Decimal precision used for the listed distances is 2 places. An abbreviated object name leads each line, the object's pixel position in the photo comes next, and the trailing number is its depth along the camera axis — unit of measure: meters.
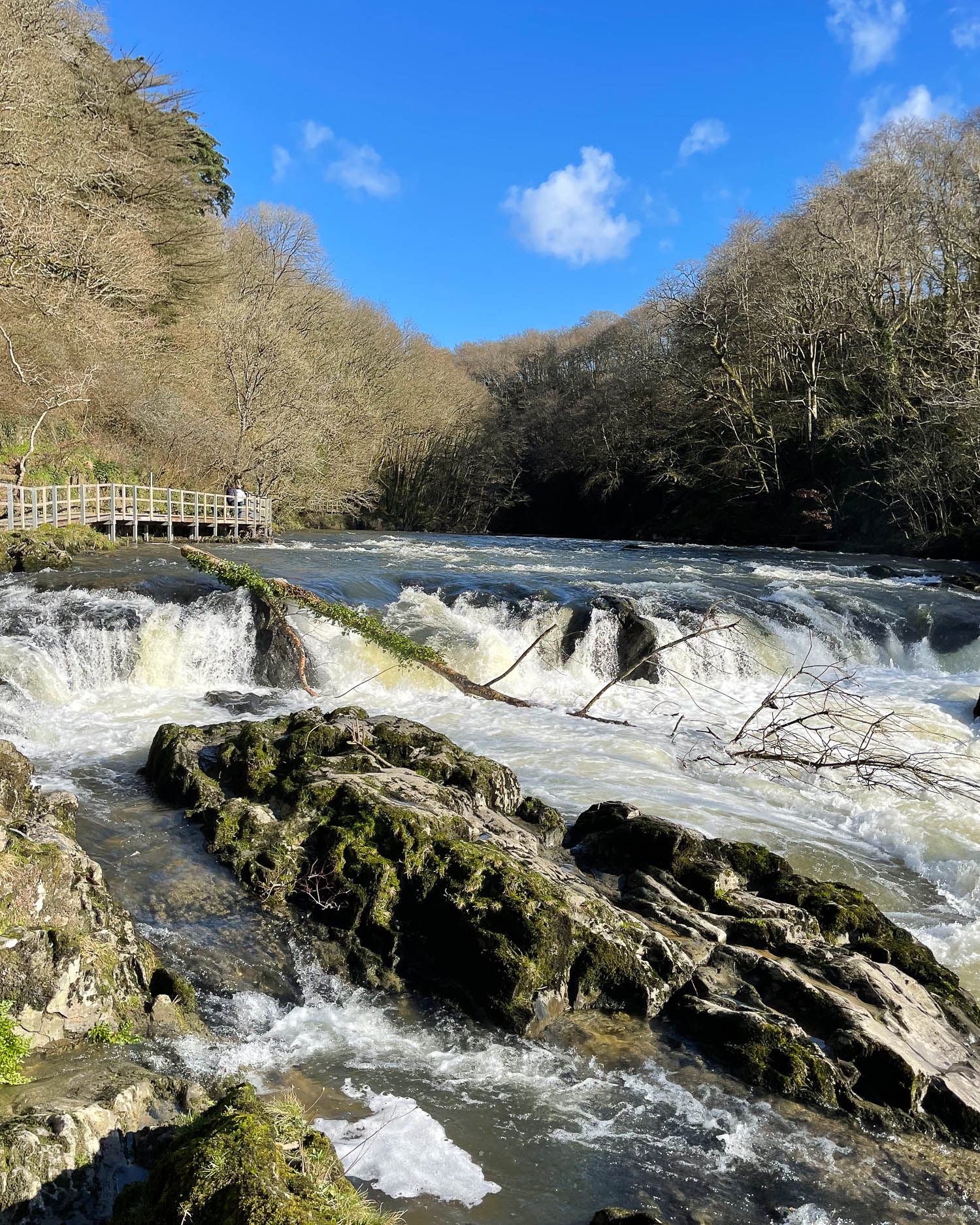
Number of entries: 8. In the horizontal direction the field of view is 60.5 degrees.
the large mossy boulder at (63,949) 4.04
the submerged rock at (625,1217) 3.35
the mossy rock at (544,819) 7.52
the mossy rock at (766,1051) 4.63
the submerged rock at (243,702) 11.37
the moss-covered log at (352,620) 12.23
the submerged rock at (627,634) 14.90
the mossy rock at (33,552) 15.41
